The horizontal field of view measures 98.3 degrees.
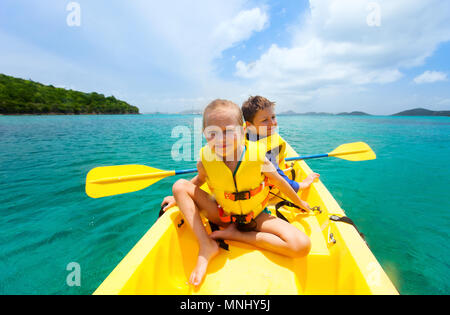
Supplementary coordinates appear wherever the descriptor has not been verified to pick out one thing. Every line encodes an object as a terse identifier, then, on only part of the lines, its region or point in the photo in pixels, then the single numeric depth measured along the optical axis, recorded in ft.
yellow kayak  3.82
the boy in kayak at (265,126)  7.75
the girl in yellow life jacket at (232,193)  4.81
